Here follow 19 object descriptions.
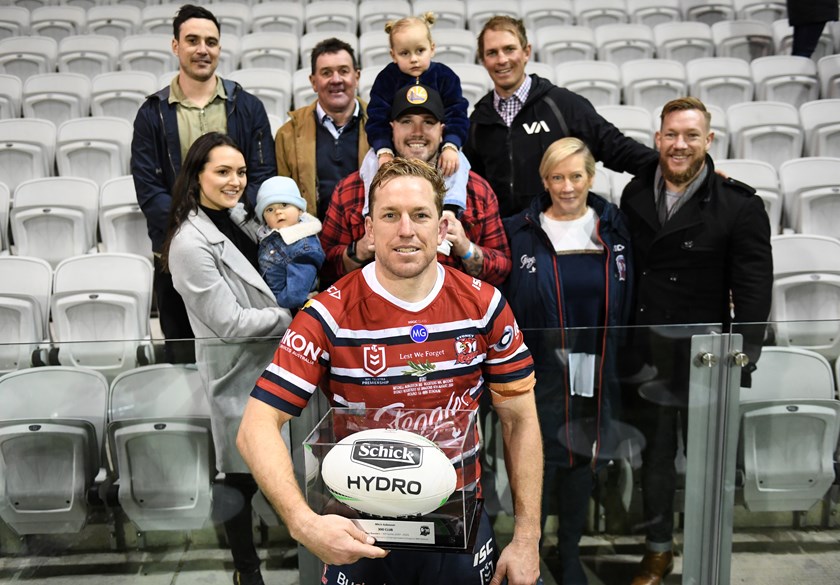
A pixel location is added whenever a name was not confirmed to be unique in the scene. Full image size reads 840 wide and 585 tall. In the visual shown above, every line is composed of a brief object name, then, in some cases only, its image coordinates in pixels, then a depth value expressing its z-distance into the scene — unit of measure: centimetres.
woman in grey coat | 248
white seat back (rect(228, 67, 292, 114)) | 564
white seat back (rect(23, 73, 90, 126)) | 568
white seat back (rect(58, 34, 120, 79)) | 642
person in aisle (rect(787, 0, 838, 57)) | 585
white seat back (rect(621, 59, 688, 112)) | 583
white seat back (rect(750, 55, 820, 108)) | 586
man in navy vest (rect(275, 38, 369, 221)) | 342
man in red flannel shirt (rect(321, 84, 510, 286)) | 287
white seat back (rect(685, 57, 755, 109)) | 586
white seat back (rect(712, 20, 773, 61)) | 656
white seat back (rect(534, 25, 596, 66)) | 654
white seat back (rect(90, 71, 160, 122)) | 567
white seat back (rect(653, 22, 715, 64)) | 656
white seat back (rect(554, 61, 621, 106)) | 577
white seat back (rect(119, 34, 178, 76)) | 633
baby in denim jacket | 271
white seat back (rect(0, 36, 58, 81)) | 633
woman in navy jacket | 262
